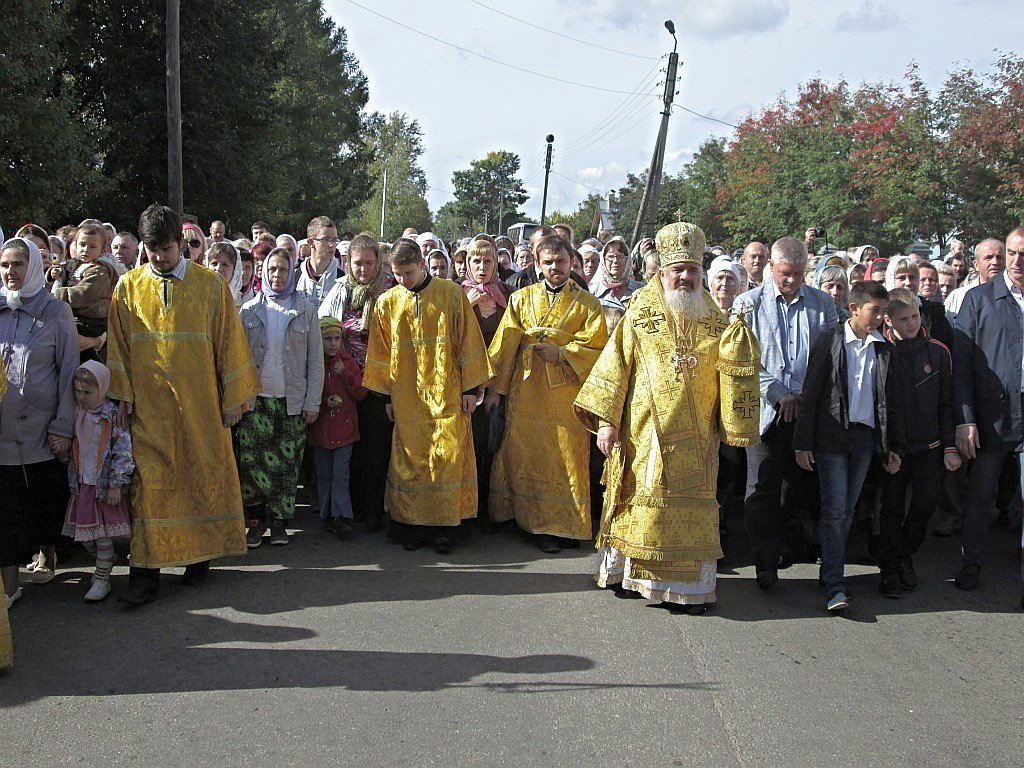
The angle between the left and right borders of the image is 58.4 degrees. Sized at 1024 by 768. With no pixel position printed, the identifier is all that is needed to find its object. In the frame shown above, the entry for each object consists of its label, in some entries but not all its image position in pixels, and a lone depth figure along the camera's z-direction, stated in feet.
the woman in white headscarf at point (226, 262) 22.93
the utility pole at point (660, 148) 76.12
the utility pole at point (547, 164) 157.08
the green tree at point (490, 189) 395.75
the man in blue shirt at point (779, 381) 18.54
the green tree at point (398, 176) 224.53
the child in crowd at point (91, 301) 17.95
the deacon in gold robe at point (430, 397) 20.79
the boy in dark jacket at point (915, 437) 18.54
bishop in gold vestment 17.13
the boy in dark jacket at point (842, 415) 17.51
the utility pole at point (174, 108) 47.21
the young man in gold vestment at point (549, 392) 21.13
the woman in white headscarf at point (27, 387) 16.02
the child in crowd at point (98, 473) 16.74
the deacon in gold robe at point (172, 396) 17.15
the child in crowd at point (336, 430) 21.99
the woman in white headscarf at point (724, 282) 19.38
